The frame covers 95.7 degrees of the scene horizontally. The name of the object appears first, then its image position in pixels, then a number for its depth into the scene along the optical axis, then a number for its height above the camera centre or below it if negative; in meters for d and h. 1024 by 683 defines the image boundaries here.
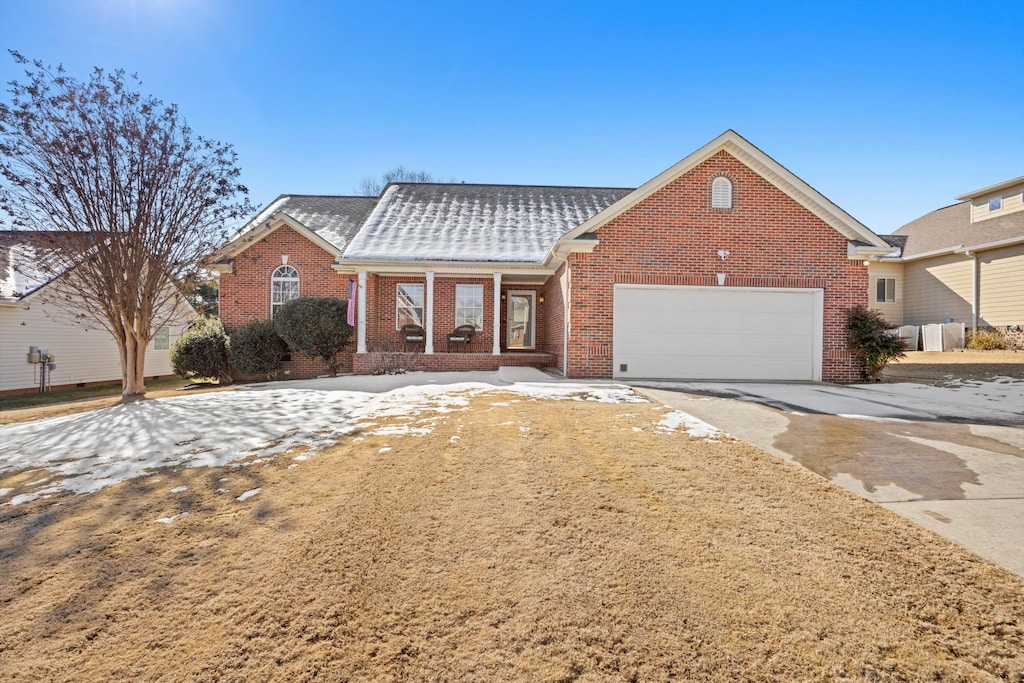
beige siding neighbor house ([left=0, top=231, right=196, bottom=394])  14.45 -0.22
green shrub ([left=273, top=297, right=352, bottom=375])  12.55 +0.28
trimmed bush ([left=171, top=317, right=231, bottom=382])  12.83 -0.49
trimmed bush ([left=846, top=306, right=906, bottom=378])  10.38 -0.10
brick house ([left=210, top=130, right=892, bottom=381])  10.55 +1.38
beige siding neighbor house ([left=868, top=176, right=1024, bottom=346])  16.25 +2.77
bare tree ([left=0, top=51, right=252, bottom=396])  8.67 +2.63
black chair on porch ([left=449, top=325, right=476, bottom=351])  13.89 +0.04
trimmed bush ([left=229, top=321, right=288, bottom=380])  12.62 -0.36
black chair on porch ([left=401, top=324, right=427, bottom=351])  13.95 +0.07
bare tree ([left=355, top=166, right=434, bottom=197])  34.36 +11.91
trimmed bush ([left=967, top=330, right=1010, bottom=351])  15.29 -0.17
